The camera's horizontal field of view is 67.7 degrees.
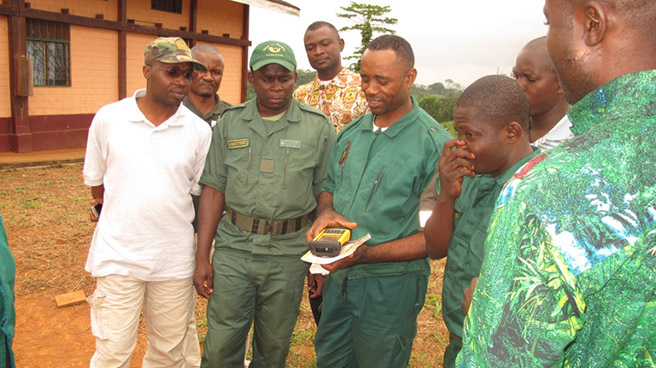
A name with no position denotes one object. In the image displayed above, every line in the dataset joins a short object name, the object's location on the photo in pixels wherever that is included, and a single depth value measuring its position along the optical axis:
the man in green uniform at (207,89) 3.94
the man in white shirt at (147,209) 2.81
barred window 11.07
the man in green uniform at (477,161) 2.07
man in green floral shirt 0.82
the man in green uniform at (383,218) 2.54
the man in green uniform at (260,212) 2.95
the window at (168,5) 13.25
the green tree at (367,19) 23.88
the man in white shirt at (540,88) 2.98
